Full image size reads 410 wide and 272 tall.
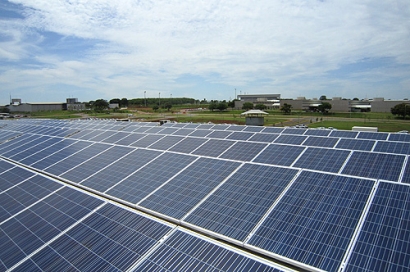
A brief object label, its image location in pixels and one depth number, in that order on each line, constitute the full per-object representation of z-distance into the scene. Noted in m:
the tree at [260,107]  122.33
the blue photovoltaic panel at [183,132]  22.63
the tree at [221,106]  120.73
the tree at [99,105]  131.62
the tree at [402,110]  75.73
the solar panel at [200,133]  22.44
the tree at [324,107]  102.46
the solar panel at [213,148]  15.04
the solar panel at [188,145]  16.05
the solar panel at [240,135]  19.89
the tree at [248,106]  132.88
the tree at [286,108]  103.31
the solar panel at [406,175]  10.07
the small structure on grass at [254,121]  42.12
